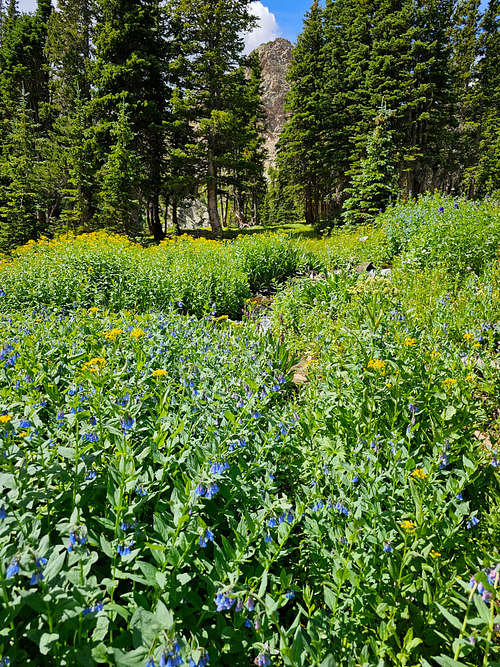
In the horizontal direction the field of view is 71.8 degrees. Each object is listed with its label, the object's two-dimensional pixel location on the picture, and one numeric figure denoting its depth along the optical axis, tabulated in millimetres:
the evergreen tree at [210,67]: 17094
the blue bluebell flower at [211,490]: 1474
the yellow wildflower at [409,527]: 1602
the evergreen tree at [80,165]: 16366
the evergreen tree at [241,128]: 17891
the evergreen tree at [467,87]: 28641
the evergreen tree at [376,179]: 12902
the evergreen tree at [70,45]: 19484
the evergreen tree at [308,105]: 20875
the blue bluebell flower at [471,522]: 1618
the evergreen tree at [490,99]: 28844
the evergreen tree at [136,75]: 16230
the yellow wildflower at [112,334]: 3262
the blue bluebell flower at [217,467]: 1568
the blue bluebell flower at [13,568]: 1051
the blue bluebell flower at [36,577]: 1065
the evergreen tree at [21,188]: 16688
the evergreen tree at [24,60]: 22719
